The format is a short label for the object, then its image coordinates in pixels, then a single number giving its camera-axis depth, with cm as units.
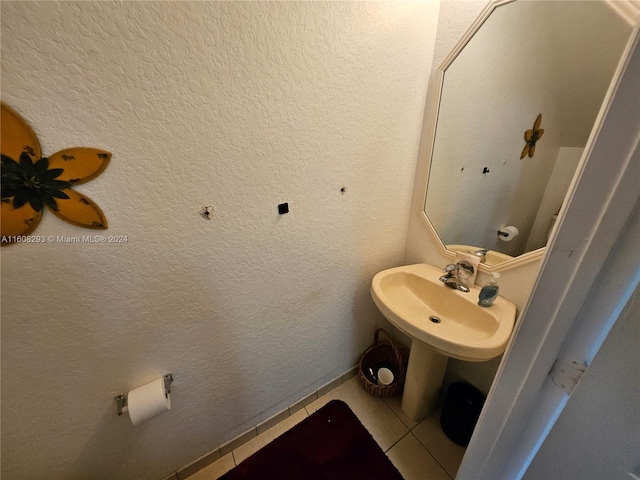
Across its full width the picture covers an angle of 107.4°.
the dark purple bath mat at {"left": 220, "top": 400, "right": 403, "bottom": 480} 105
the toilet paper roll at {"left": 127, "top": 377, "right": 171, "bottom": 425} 74
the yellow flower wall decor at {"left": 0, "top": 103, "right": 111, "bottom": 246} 49
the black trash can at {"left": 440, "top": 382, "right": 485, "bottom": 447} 110
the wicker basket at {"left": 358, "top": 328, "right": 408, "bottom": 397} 133
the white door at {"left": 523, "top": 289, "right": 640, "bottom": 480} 33
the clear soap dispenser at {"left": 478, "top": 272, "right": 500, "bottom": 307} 92
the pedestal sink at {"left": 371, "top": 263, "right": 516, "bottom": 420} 80
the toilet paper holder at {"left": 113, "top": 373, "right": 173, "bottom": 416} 78
